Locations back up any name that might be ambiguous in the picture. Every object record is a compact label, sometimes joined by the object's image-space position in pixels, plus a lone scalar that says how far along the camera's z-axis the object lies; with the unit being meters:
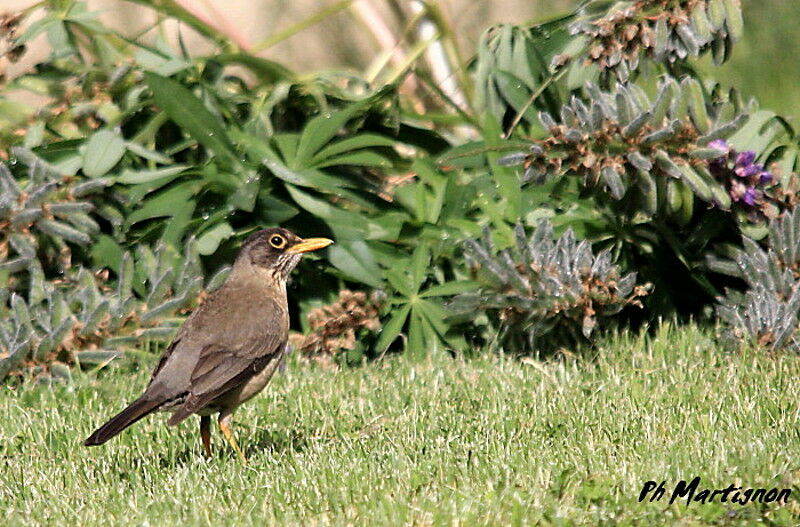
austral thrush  9.76
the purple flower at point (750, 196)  12.23
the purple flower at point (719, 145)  11.97
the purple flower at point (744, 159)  12.23
